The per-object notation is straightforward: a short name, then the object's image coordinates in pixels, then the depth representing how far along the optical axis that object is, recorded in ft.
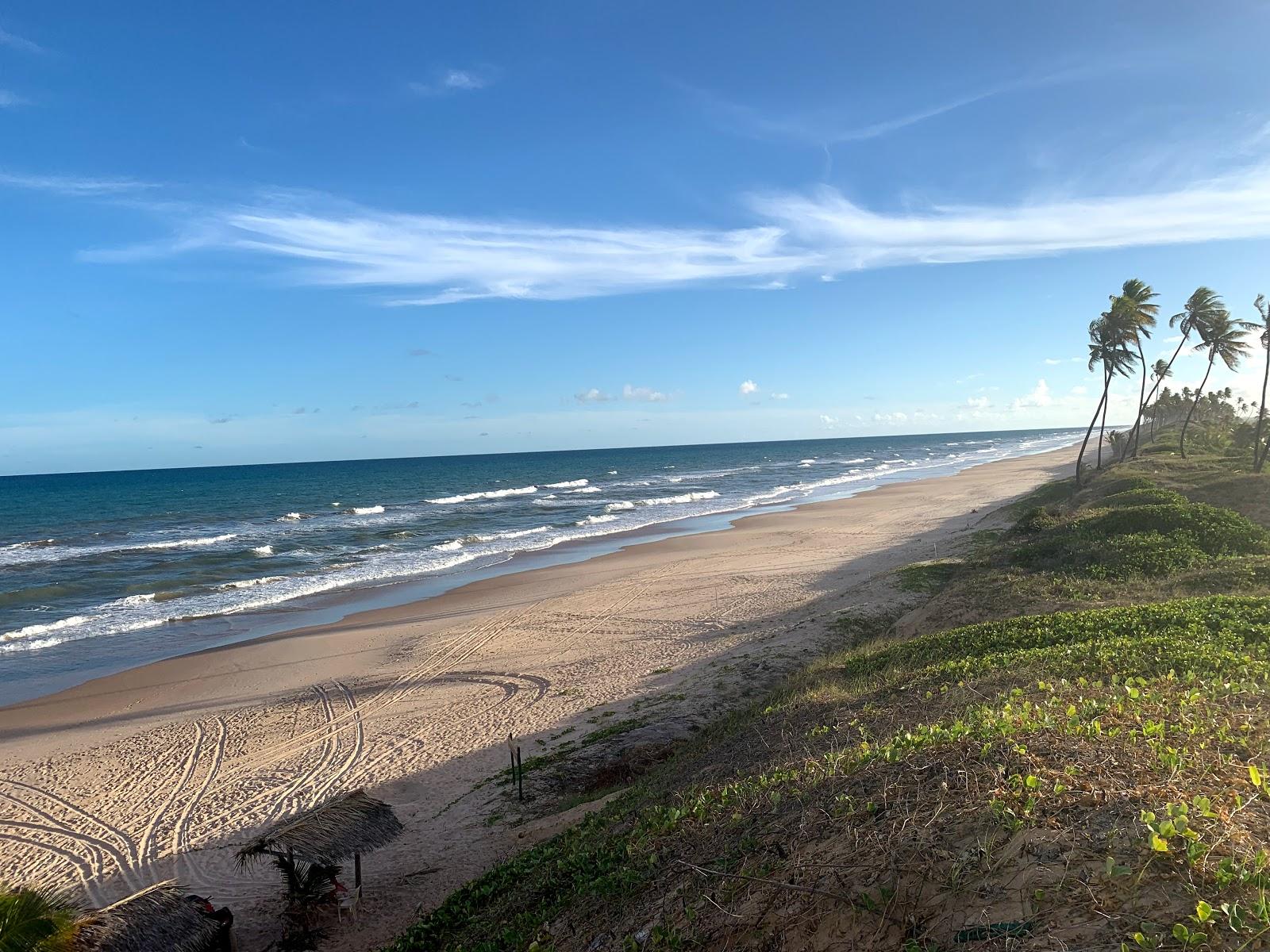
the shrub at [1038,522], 69.87
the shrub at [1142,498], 66.59
